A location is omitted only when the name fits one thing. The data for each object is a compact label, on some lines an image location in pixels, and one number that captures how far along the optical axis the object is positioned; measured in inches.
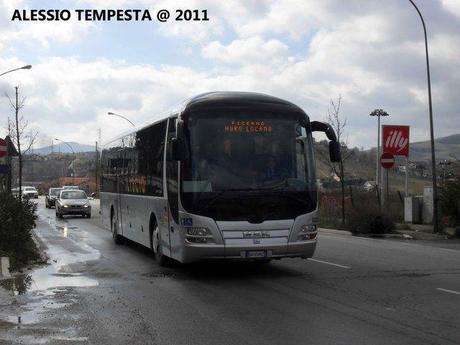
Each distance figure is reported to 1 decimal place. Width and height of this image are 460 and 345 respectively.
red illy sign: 1074.7
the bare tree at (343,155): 1029.7
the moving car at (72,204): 1357.0
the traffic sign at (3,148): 653.9
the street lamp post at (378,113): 2015.9
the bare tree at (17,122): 1421.0
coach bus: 415.2
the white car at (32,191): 2610.7
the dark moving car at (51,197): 1907.4
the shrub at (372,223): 914.7
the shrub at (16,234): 534.9
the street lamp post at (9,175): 841.2
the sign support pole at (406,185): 1152.2
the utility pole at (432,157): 904.9
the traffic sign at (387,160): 994.1
